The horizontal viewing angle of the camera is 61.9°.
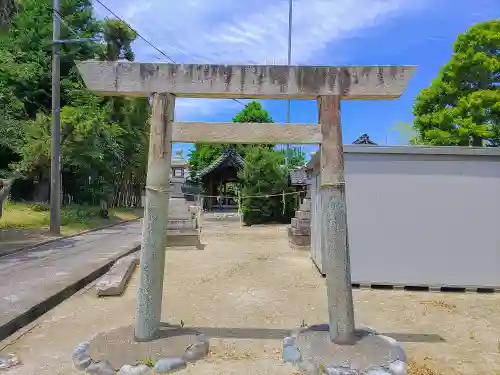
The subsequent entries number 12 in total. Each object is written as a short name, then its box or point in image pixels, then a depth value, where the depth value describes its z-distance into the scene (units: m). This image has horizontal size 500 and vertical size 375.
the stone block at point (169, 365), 4.24
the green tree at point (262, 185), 23.31
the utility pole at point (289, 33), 30.42
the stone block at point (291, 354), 4.49
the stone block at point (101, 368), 4.20
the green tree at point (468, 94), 20.00
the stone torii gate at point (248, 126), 4.71
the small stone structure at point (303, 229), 13.38
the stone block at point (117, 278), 7.57
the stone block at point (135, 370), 4.15
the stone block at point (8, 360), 4.47
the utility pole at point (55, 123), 16.17
